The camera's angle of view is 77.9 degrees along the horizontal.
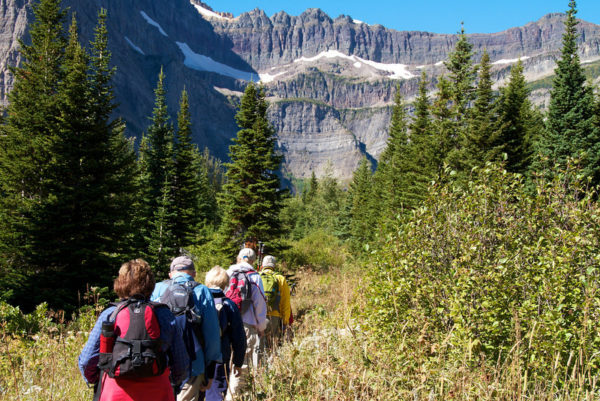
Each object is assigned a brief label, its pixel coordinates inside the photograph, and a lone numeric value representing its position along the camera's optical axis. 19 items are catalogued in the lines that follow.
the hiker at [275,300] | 6.52
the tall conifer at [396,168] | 26.18
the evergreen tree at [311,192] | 74.88
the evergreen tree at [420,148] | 20.92
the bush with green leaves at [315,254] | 26.17
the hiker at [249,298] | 5.45
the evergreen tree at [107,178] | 14.88
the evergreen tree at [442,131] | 20.64
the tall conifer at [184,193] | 24.14
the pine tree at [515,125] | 24.73
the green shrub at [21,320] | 7.21
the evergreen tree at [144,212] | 22.02
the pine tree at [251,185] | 18.31
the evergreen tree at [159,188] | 22.05
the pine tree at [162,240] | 21.61
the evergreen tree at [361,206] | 31.83
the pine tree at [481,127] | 22.61
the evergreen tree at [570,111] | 21.34
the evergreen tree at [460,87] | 21.11
